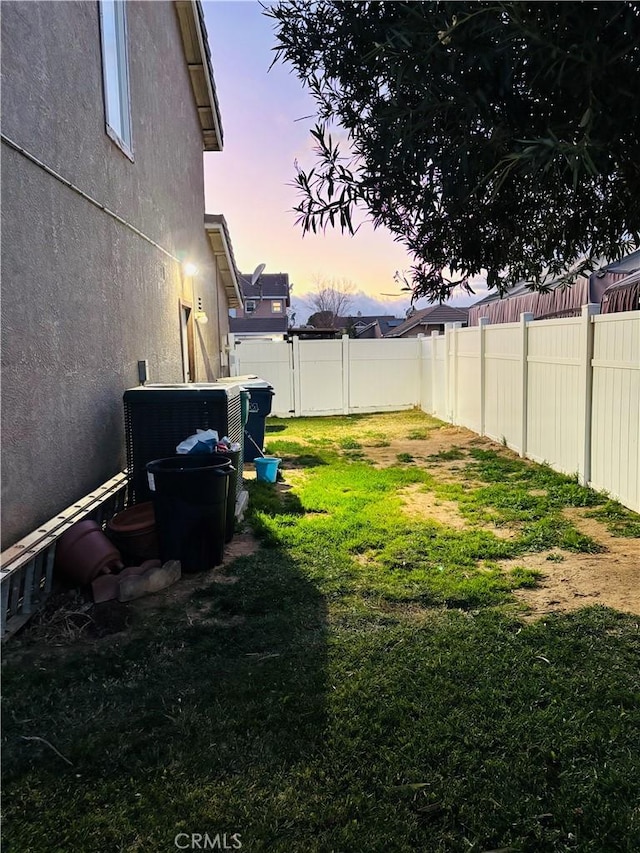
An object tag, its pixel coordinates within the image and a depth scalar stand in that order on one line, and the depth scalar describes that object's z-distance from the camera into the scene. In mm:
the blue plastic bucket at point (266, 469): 7828
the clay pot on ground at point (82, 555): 3994
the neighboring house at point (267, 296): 47219
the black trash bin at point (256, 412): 9422
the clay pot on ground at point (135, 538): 4469
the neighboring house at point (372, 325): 51438
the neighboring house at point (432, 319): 38406
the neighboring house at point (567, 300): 8568
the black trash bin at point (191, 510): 4355
